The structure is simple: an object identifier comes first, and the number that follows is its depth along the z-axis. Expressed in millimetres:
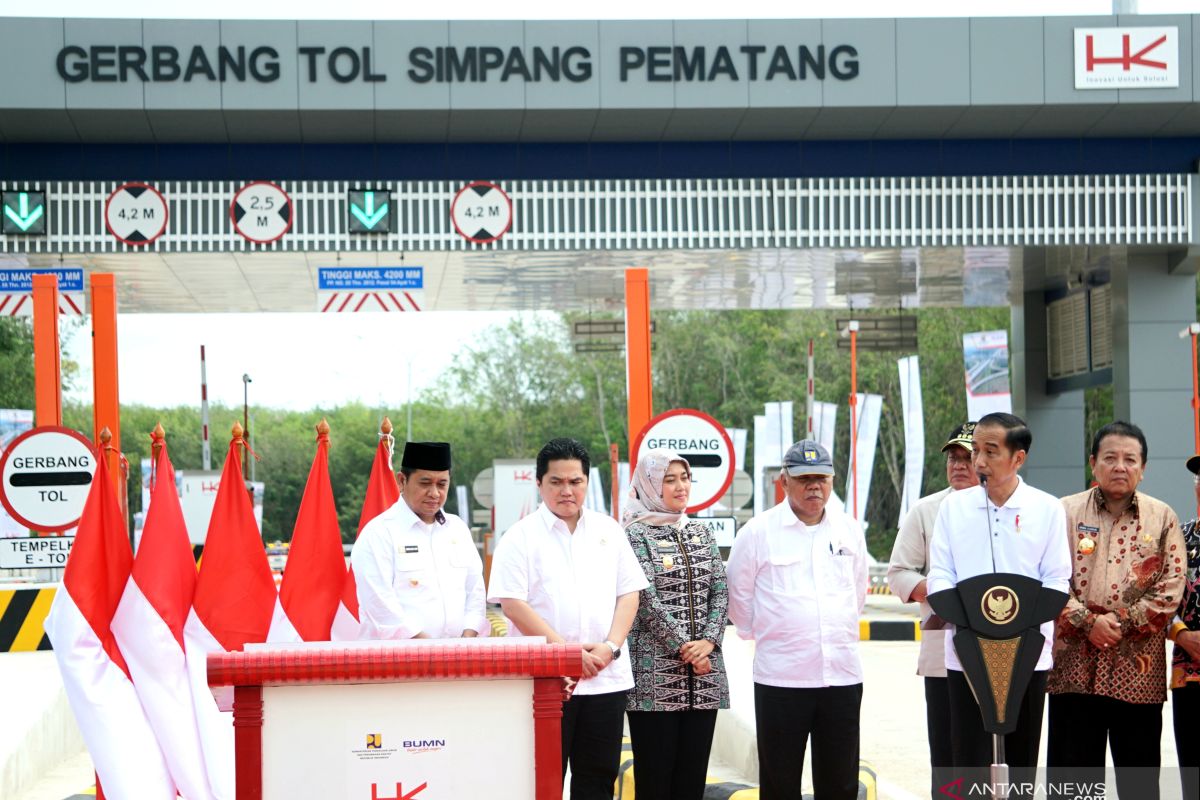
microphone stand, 4641
